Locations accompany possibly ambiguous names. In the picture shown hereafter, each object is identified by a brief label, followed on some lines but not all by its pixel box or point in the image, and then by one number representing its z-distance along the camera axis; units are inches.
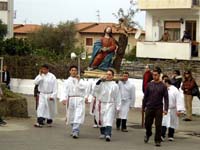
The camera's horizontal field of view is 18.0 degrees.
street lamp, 1166.6
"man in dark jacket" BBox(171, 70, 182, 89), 822.5
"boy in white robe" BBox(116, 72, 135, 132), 694.5
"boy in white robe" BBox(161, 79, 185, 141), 616.7
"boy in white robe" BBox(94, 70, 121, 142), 603.8
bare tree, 921.8
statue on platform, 748.0
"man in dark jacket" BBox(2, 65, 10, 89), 1136.6
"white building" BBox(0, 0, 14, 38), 2736.2
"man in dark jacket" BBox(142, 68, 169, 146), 573.9
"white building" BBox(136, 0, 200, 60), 1510.8
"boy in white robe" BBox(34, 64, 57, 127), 685.3
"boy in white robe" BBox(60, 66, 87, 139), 608.1
